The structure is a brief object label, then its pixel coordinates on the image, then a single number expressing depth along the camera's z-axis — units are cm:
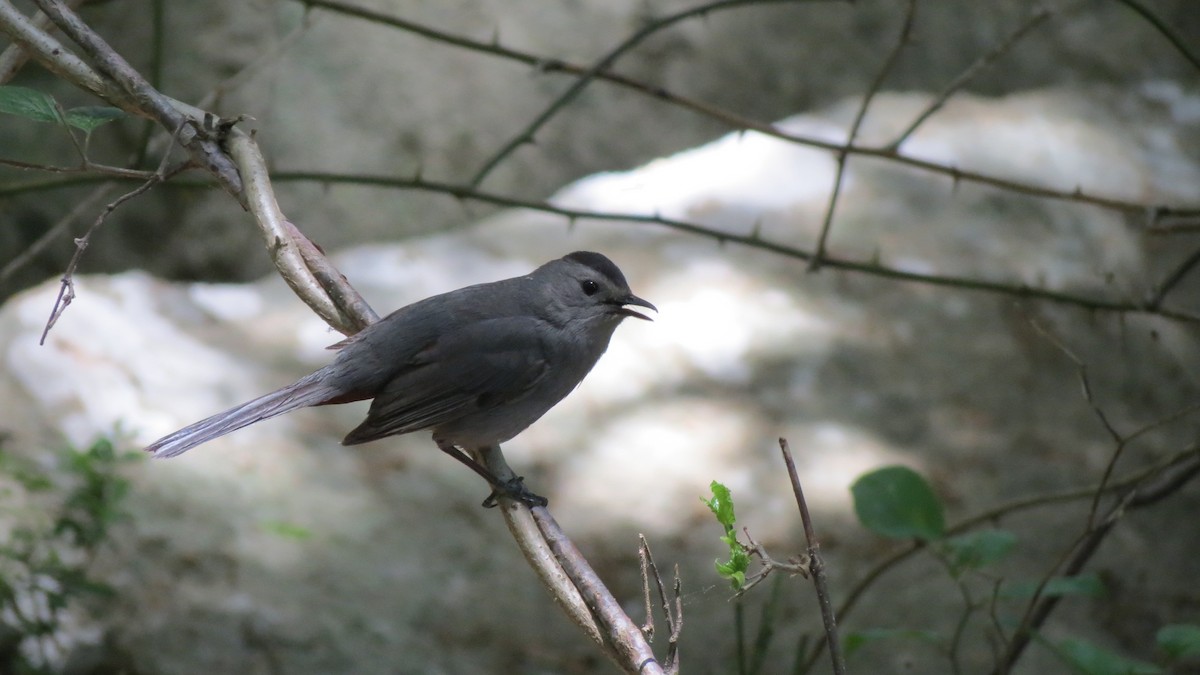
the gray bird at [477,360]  588
